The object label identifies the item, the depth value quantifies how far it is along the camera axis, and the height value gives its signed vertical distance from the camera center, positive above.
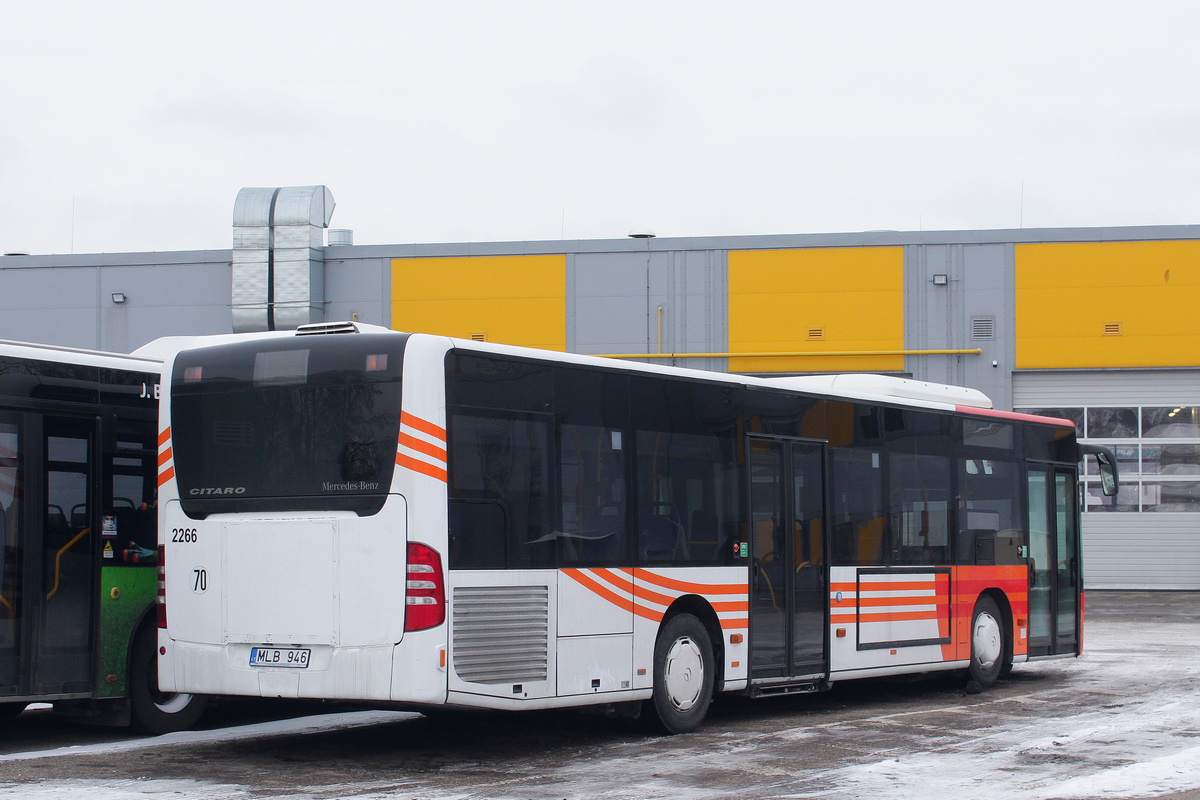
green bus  9.48 -0.29
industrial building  32.50 +4.36
